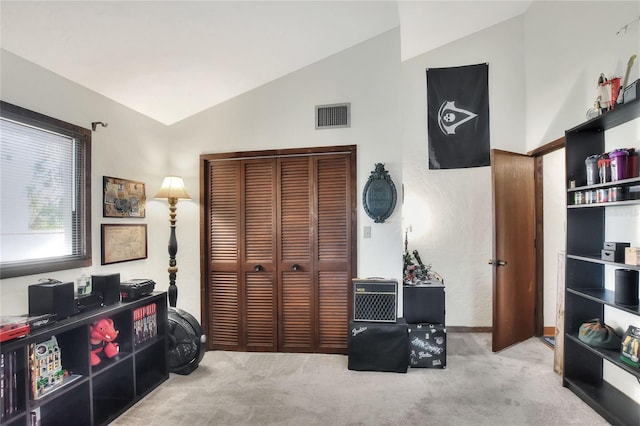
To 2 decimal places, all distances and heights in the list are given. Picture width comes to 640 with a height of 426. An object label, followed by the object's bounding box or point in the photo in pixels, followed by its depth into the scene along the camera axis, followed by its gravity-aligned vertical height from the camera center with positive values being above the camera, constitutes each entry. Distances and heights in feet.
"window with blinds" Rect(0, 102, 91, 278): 6.54 +0.51
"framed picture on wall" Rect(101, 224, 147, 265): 8.72 -0.76
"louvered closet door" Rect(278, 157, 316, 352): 10.55 -1.37
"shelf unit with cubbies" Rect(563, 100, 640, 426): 8.28 -1.31
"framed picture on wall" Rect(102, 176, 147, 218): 8.76 +0.52
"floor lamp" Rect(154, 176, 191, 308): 10.08 +0.37
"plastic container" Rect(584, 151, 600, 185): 7.64 +1.05
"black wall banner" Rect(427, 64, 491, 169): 12.69 +3.87
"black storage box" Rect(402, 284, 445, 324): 9.98 -2.75
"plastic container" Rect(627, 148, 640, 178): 6.86 +1.02
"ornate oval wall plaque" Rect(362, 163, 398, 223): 9.82 +0.59
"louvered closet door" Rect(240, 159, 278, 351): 10.76 -1.32
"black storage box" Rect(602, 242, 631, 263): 7.16 -0.86
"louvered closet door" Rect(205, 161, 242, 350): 11.00 -1.39
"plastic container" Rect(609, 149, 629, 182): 6.89 +1.07
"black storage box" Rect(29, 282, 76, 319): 6.25 -1.59
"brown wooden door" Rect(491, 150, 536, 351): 10.86 -1.20
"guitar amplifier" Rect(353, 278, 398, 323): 9.41 -2.49
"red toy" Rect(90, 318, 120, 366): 7.00 -2.71
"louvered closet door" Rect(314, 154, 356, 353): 10.32 -1.10
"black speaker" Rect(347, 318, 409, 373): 9.16 -3.77
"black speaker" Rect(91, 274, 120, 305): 7.63 -1.65
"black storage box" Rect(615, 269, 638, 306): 6.93 -1.60
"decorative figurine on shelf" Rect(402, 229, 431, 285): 10.63 -1.95
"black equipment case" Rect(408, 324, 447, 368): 9.53 -3.89
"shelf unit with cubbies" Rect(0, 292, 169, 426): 5.47 -3.26
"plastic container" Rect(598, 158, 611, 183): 7.31 +1.00
